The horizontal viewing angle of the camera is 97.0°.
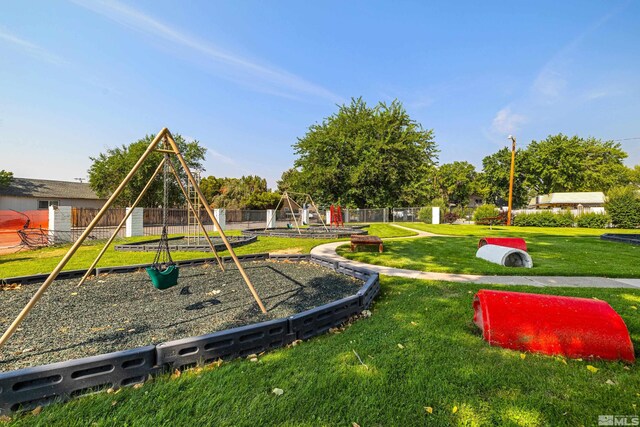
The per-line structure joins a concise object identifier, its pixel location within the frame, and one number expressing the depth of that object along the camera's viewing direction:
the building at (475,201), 75.45
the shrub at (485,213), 30.97
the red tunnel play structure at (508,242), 9.59
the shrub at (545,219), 27.78
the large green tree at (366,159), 33.97
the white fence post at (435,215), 31.97
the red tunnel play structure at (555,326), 2.97
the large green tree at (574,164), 50.16
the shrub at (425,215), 33.38
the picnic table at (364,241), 10.55
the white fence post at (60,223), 14.04
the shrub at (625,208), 24.66
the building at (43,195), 35.10
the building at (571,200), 47.41
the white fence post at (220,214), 20.48
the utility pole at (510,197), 24.26
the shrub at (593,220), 25.75
